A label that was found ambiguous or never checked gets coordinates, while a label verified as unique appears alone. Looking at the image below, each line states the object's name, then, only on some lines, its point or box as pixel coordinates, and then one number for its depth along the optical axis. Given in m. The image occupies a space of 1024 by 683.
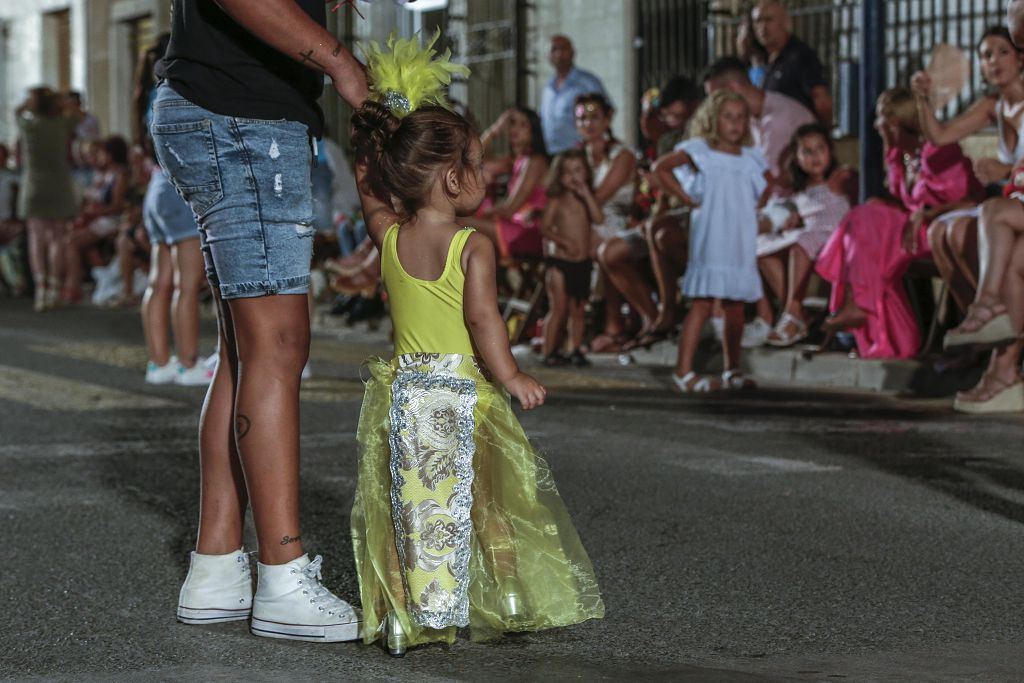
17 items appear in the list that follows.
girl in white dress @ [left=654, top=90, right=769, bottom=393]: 9.35
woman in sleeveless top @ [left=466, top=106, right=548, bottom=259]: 11.84
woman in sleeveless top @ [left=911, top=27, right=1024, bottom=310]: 8.43
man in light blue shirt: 13.85
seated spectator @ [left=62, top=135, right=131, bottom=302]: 18.70
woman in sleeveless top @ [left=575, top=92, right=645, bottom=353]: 11.30
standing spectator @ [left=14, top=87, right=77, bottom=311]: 17.64
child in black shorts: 10.83
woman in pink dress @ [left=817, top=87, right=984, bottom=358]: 9.34
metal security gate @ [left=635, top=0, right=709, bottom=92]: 16.88
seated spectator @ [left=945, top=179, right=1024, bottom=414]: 7.93
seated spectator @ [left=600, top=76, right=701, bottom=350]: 10.80
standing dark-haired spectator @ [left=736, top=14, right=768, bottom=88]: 11.88
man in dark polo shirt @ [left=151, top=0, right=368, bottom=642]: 3.63
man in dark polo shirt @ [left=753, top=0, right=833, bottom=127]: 11.29
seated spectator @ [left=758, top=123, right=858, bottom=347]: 10.10
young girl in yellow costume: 3.55
